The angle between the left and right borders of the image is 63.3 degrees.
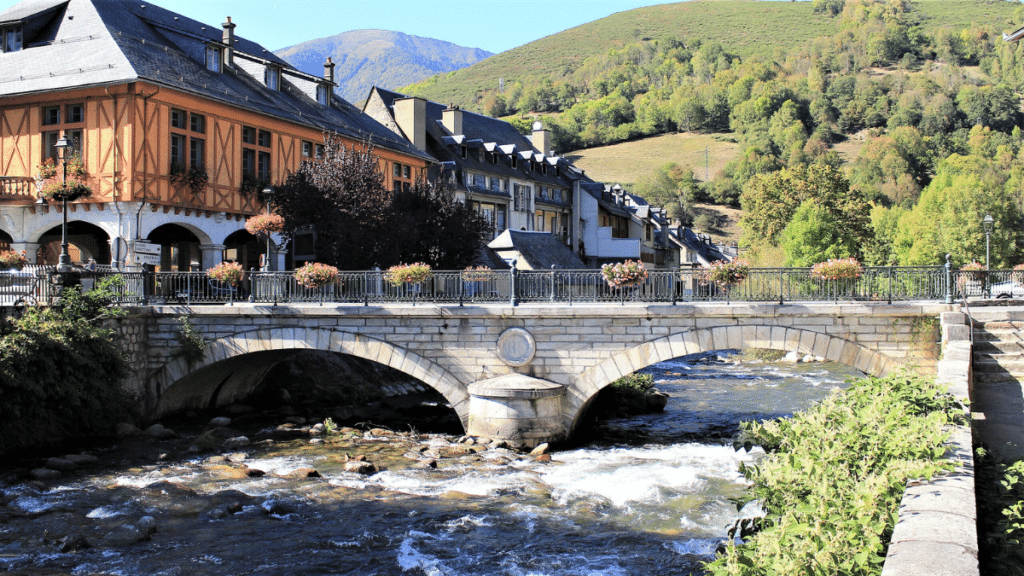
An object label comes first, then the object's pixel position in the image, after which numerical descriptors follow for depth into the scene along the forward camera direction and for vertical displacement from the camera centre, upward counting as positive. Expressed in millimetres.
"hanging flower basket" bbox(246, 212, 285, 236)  21594 +1471
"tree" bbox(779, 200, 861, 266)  44938 +2100
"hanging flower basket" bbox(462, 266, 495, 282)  17252 +78
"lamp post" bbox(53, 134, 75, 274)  17375 +639
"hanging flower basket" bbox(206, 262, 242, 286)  18234 +160
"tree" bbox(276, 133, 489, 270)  22484 +1737
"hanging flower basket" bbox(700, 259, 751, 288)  15508 +74
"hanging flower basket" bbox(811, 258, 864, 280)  15133 +115
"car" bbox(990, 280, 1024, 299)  17906 -347
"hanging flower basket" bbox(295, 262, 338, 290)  17719 +100
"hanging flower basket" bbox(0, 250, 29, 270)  20033 +511
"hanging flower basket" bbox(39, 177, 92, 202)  18531 +2139
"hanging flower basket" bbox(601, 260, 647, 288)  16188 +70
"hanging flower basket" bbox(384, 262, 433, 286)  17219 +106
